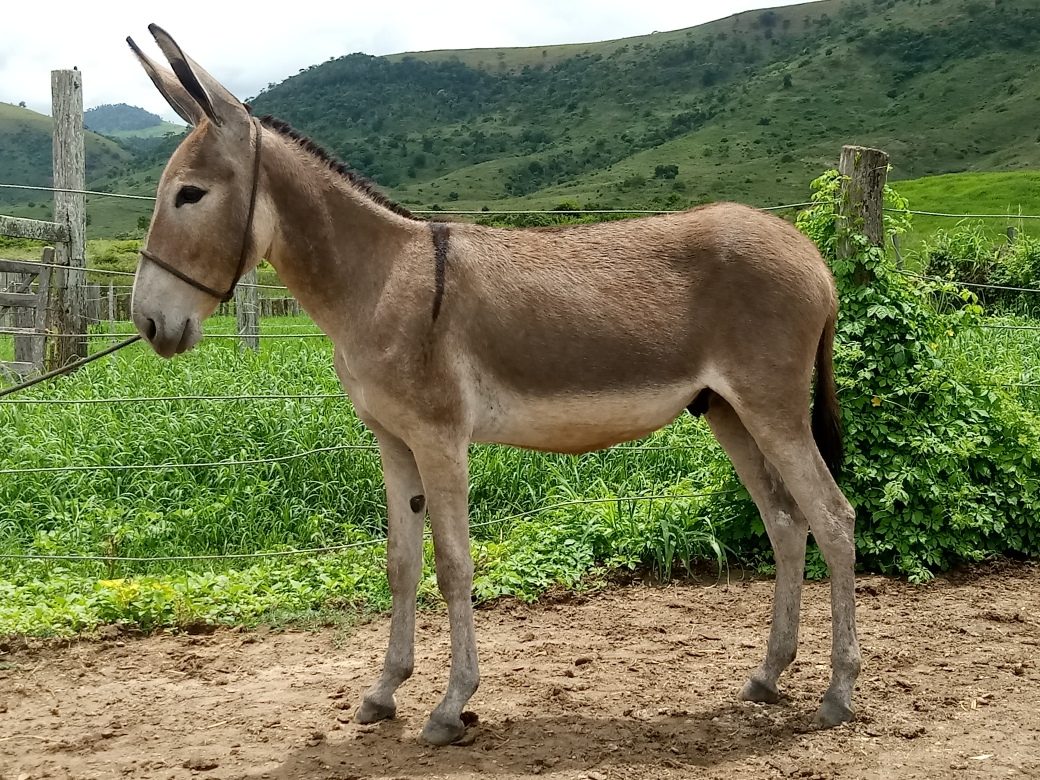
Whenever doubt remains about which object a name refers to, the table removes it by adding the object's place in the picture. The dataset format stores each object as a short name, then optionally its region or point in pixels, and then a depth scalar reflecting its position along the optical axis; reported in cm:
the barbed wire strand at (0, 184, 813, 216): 555
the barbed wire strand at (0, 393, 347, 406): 568
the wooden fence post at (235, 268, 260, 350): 908
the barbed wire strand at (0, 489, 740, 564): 546
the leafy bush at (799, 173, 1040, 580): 562
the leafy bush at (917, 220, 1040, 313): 1742
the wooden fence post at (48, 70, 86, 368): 780
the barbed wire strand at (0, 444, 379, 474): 564
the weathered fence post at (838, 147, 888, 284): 575
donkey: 345
